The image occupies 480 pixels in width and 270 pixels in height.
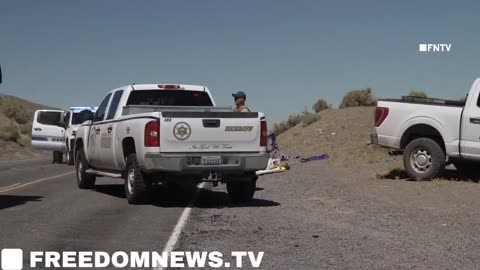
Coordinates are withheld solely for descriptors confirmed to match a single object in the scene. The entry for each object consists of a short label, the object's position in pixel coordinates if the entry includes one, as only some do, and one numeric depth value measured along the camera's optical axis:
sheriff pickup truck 11.48
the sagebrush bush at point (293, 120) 53.30
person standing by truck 14.11
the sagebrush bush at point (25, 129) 55.01
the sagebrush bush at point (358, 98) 52.69
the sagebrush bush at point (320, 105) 57.27
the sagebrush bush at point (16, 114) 66.00
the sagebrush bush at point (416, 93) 44.53
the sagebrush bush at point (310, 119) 45.56
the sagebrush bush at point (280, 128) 55.72
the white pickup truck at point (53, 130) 26.56
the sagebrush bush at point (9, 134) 45.81
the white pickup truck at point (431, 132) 14.86
